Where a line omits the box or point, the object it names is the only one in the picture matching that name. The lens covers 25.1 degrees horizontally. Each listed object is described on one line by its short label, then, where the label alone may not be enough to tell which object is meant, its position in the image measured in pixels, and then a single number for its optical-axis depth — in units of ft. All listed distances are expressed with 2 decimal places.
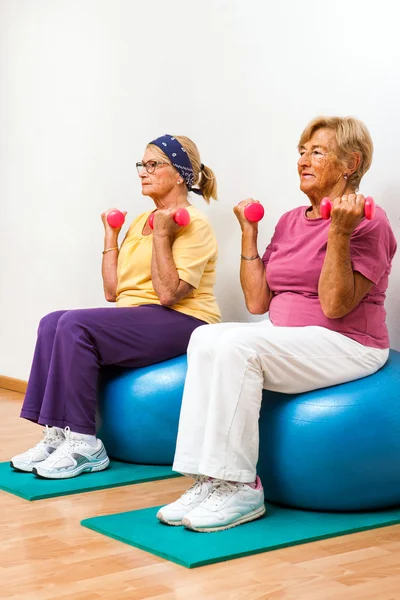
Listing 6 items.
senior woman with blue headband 9.13
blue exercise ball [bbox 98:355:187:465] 9.30
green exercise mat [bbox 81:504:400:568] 6.70
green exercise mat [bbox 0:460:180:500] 8.48
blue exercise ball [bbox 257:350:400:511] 7.47
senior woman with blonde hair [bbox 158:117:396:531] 7.29
